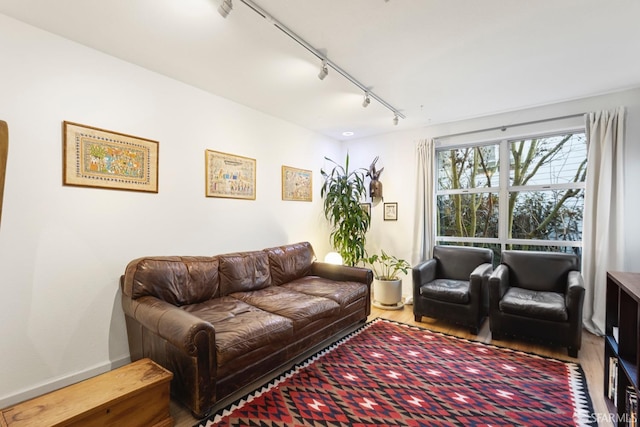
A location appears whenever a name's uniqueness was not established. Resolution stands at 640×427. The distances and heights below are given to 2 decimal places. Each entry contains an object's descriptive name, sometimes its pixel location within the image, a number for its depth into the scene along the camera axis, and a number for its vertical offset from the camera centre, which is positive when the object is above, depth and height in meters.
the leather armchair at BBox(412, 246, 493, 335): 3.19 -0.89
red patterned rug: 1.88 -1.35
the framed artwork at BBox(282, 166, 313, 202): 4.13 +0.36
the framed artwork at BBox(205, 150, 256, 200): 3.19 +0.37
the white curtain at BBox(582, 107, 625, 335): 3.10 +0.04
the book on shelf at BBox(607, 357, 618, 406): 1.84 -1.10
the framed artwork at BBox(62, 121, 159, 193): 2.26 +0.39
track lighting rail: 1.90 +1.28
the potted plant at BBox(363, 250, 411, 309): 4.09 -1.07
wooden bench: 1.46 -1.06
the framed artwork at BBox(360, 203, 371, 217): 4.92 +0.04
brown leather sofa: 1.87 -0.90
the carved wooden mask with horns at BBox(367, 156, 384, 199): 4.76 +0.44
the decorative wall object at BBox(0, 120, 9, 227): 1.87 +0.35
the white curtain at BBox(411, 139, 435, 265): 4.27 +0.09
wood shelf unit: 1.61 -0.83
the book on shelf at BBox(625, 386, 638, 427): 1.57 -1.07
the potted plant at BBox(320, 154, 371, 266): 4.43 -0.10
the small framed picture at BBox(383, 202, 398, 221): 4.68 -0.02
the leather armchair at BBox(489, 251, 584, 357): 2.66 -0.88
